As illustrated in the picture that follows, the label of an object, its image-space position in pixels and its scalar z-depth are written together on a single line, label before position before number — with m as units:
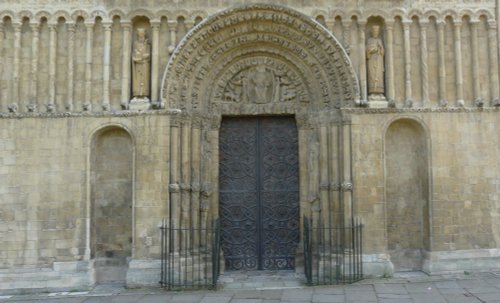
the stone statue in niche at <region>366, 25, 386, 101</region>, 9.91
